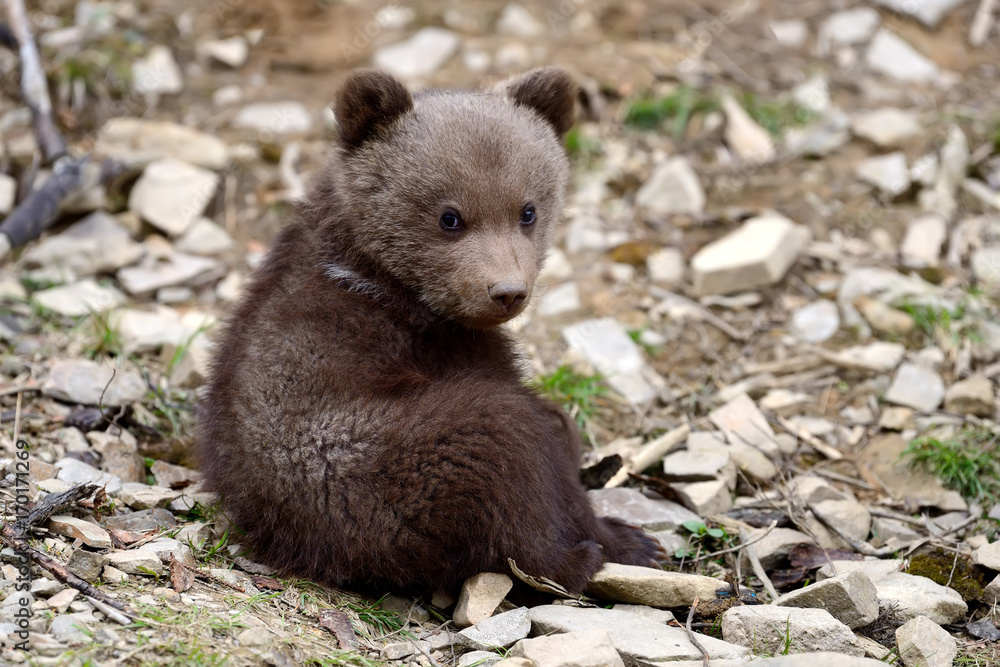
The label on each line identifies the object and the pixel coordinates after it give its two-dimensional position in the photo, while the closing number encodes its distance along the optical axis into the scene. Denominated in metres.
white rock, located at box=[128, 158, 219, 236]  15.37
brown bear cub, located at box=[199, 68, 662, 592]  7.79
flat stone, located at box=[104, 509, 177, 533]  8.66
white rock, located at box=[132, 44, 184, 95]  17.45
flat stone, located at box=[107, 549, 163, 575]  7.65
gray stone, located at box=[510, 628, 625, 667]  6.99
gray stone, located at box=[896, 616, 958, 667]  7.66
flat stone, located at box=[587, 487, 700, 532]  9.84
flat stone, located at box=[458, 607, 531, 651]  7.66
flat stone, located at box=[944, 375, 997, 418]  11.77
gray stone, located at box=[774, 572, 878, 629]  8.04
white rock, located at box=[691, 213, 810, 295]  14.40
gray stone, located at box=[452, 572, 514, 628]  7.90
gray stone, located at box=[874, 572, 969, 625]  8.39
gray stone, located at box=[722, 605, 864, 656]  7.55
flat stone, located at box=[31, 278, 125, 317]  12.98
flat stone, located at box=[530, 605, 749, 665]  7.38
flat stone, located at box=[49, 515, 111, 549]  7.89
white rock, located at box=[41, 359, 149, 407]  10.97
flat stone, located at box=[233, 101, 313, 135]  17.62
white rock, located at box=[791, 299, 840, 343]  13.91
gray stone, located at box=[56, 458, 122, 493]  9.33
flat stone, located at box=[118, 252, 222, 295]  14.29
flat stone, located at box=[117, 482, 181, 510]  9.12
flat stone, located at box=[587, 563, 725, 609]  8.43
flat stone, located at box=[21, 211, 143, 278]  14.27
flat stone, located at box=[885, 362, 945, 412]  12.19
